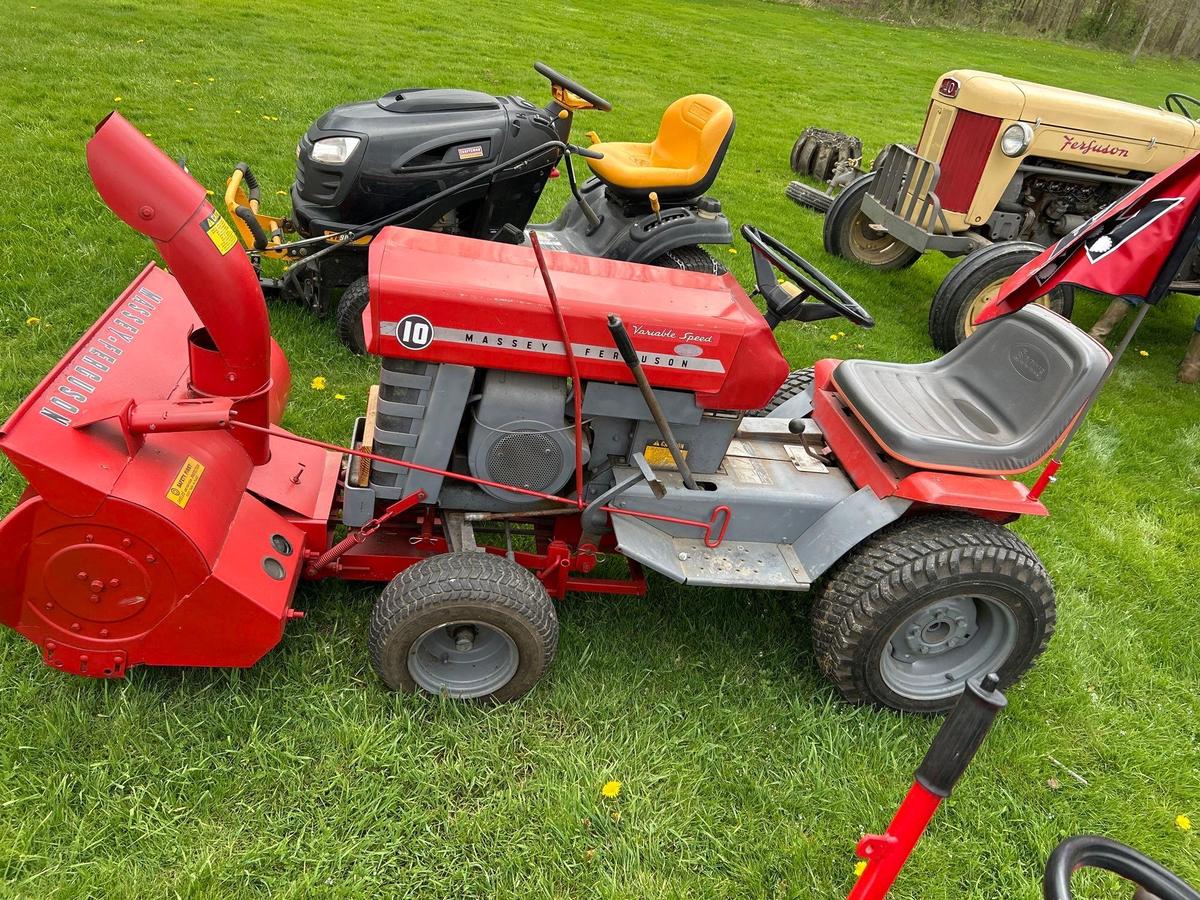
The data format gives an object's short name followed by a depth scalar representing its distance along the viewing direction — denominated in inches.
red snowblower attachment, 82.4
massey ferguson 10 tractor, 86.0
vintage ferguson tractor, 228.1
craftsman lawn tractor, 161.2
